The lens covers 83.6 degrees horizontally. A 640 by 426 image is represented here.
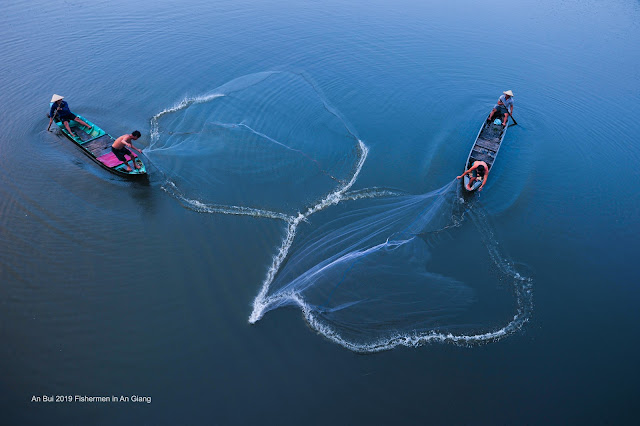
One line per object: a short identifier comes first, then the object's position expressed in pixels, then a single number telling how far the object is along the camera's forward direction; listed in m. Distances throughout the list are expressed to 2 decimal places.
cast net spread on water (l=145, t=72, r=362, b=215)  10.21
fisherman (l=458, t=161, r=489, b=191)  10.34
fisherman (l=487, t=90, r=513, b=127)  13.21
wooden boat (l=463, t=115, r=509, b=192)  11.23
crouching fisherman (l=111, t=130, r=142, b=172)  9.98
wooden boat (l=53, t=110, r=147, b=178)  10.41
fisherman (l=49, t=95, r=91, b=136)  11.36
